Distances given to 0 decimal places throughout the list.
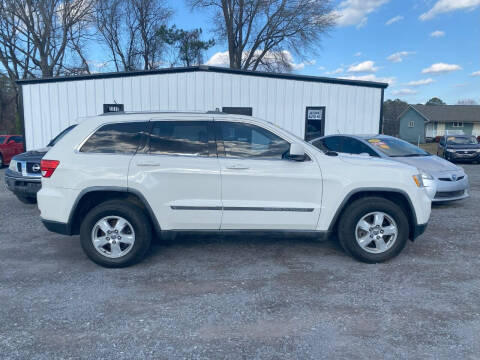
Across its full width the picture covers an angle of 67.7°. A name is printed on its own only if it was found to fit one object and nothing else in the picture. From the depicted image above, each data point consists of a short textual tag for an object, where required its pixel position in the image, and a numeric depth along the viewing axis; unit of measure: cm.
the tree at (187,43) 3036
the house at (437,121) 4944
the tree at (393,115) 6144
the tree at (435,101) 8278
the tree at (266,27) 2908
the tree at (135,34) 3297
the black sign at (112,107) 1312
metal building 1314
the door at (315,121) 1380
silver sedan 701
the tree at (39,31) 2572
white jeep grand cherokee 401
